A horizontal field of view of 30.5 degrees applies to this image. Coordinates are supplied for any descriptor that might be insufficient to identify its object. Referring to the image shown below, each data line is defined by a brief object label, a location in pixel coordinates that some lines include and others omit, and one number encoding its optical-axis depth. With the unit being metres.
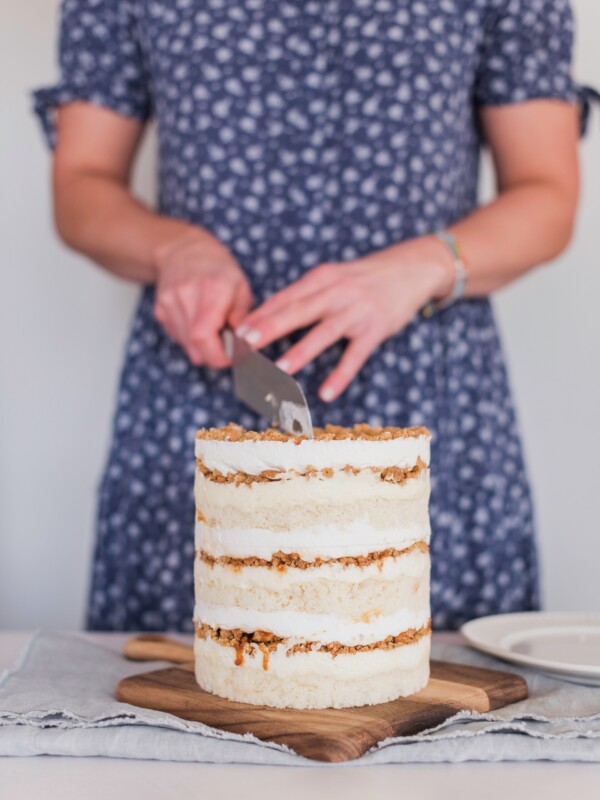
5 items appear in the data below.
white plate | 0.88
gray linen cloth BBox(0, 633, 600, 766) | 0.71
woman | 1.30
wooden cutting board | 0.71
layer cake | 0.76
